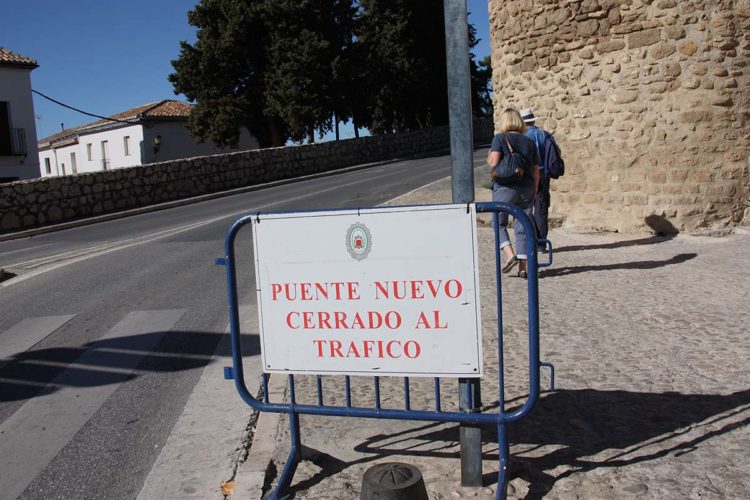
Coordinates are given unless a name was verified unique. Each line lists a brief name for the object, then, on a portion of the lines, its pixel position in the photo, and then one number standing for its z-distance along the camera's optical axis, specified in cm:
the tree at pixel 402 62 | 4169
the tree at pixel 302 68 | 3641
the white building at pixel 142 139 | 4519
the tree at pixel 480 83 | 4995
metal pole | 296
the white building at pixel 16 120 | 3256
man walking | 802
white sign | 298
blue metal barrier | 288
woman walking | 673
